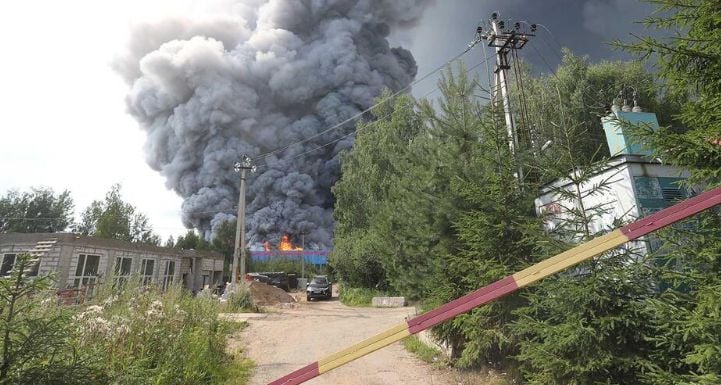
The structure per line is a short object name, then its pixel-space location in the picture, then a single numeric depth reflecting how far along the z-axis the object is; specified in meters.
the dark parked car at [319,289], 29.00
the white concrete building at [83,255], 18.34
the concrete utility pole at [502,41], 10.66
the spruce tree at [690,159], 2.99
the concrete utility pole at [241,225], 23.03
